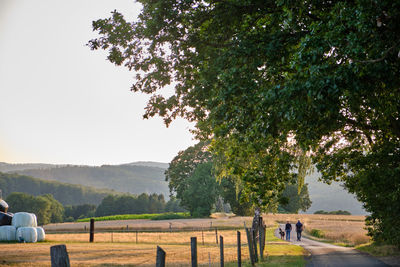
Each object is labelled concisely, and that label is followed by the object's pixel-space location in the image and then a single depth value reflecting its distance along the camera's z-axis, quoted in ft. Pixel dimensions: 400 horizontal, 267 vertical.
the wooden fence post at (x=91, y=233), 126.82
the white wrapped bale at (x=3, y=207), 125.90
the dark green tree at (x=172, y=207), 451.12
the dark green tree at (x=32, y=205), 401.90
